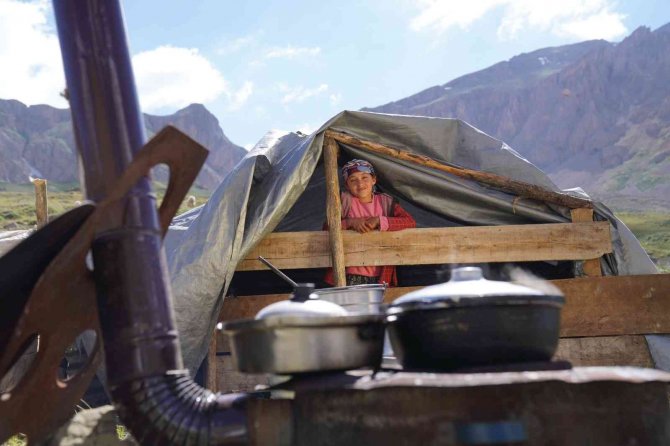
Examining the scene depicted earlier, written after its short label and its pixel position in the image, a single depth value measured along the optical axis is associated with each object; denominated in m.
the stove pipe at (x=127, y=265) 2.46
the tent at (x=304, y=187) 6.27
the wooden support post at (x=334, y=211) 6.42
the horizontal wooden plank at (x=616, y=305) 6.31
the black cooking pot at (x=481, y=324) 2.41
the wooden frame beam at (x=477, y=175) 6.59
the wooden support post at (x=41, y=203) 7.55
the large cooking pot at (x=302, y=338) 2.44
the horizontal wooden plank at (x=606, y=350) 6.32
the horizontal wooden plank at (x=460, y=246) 6.54
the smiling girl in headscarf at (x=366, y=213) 6.59
